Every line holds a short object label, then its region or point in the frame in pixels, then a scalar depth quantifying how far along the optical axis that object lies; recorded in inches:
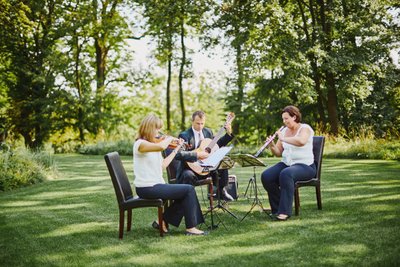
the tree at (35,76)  991.0
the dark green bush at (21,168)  400.3
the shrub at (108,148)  815.1
